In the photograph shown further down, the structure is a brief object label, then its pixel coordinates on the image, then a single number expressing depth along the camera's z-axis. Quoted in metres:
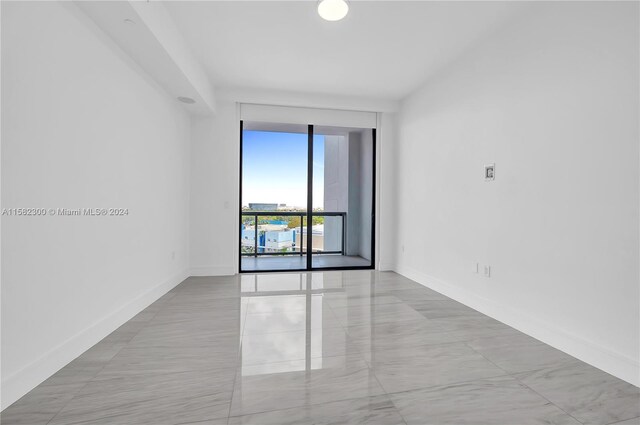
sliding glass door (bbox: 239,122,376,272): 4.98
